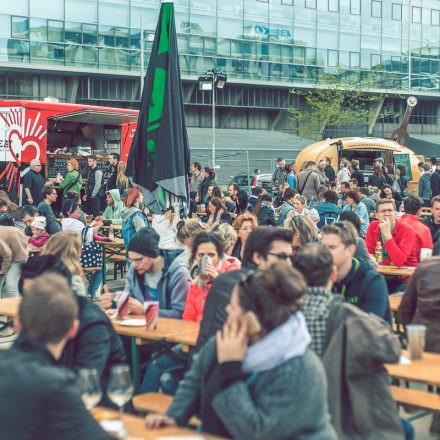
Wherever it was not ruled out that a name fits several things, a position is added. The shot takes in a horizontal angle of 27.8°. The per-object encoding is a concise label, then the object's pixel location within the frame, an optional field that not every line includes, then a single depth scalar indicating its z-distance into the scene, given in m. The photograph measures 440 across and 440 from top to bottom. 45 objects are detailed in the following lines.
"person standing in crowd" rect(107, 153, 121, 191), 20.97
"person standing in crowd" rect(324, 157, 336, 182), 24.38
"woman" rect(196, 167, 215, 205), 20.59
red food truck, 22.98
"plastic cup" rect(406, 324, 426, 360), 6.02
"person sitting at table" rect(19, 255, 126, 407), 5.14
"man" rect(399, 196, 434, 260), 10.23
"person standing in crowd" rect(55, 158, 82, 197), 20.34
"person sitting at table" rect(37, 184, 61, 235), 14.20
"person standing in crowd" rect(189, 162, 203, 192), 21.59
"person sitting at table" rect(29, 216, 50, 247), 12.84
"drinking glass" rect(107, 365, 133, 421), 4.45
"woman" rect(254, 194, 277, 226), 14.80
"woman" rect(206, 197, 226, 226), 14.38
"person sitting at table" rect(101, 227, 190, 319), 7.54
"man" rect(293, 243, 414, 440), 4.64
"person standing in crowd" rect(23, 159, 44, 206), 19.70
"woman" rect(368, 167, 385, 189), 22.16
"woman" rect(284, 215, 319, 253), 9.24
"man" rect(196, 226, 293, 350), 5.33
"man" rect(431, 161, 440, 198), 20.36
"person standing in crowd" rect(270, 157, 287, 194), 23.37
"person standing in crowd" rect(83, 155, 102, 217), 21.45
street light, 32.43
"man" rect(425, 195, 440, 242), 10.83
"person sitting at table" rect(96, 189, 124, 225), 17.07
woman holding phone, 3.79
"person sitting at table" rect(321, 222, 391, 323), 6.32
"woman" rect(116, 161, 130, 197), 18.44
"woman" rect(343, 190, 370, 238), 14.53
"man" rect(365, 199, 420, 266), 10.19
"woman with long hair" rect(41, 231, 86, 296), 7.05
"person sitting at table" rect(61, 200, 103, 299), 12.98
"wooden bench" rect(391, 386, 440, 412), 6.20
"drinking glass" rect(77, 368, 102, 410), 4.26
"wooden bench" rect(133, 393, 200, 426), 6.00
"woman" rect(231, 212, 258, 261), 10.12
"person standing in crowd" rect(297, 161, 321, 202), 19.42
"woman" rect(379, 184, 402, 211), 18.09
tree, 53.53
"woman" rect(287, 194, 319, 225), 14.04
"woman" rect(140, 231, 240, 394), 7.01
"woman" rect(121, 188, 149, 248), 12.69
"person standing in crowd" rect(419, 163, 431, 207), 20.88
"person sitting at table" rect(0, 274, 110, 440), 3.57
